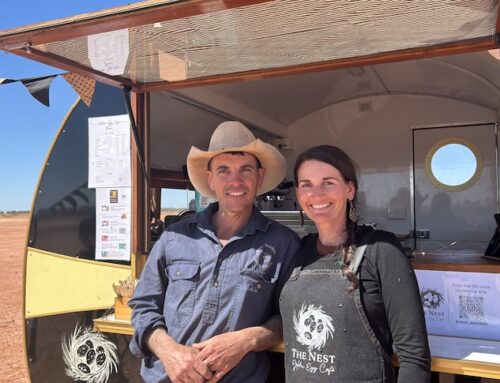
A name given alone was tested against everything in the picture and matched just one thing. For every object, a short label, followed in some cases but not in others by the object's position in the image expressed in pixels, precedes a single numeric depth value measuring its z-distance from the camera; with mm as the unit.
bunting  2730
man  1821
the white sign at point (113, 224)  3131
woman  1451
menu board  3135
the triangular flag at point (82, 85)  2809
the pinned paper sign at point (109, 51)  2139
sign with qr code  2104
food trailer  2061
